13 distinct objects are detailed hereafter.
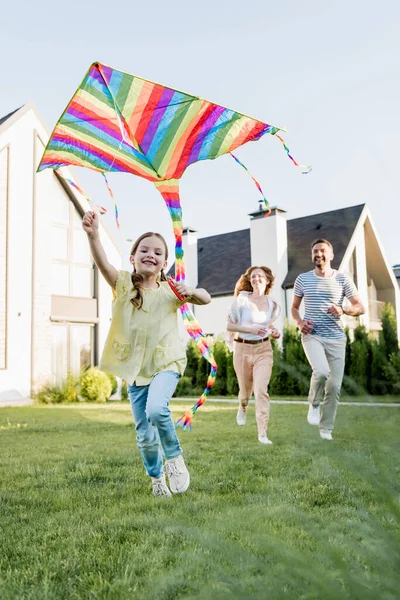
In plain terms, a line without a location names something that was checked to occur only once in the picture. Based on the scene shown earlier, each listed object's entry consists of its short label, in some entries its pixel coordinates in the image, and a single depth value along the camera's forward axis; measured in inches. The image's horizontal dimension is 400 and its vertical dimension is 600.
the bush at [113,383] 713.0
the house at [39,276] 680.4
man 262.5
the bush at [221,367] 810.8
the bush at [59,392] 664.4
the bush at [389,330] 735.5
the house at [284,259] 972.6
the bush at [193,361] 861.8
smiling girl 163.3
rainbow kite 211.9
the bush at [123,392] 754.8
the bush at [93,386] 687.1
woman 264.8
